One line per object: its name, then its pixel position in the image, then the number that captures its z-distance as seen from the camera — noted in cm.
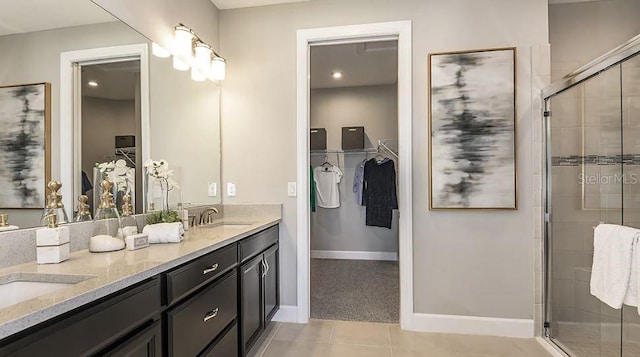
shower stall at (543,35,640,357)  186
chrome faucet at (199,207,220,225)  246
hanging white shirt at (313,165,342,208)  482
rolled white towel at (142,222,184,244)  164
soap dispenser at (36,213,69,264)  122
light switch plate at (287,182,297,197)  269
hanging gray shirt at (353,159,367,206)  473
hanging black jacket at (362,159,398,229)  450
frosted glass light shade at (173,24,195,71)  225
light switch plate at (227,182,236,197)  279
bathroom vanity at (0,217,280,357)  81
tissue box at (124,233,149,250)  148
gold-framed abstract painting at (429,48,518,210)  239
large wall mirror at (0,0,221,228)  129
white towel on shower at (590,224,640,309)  158
